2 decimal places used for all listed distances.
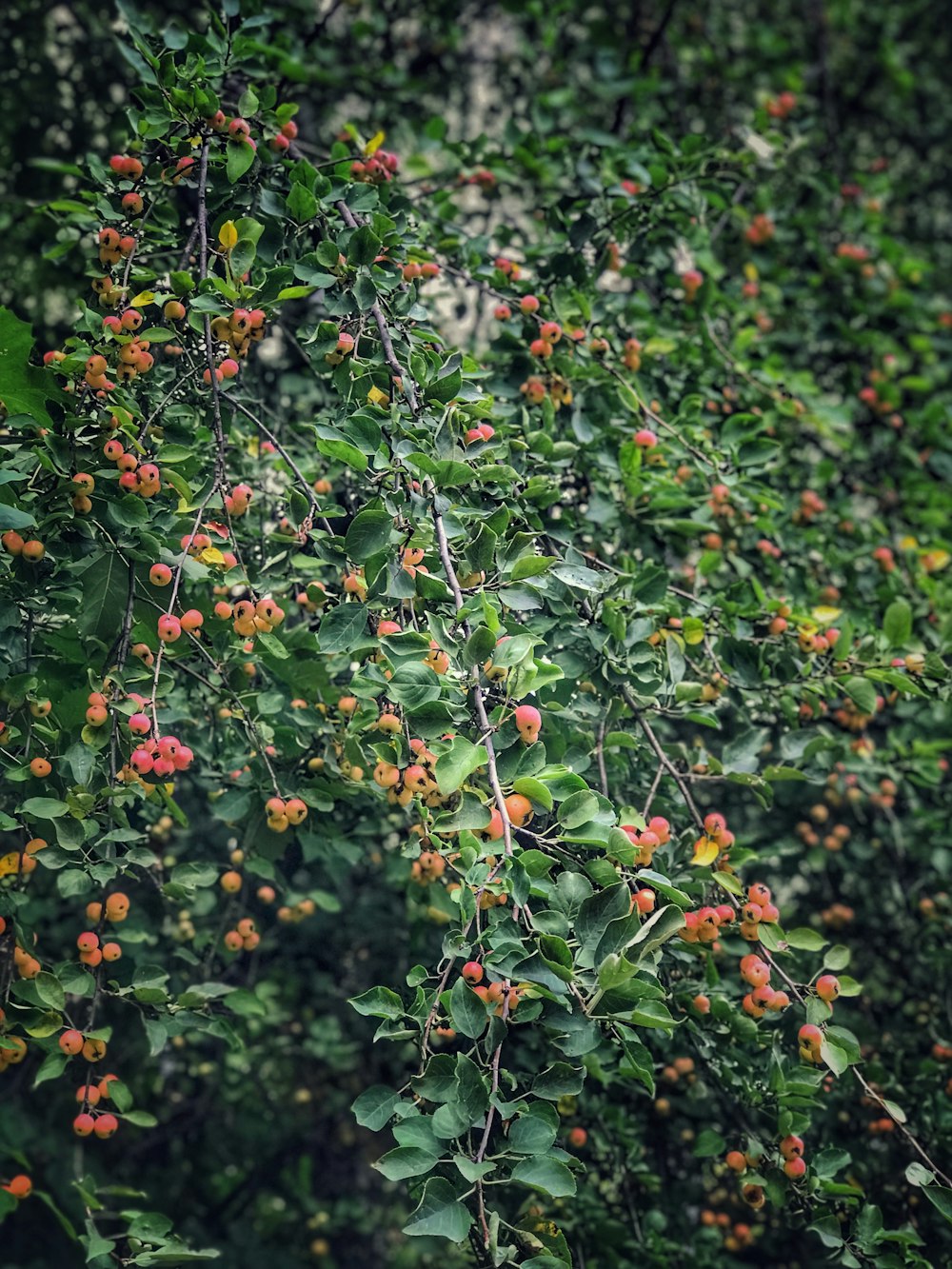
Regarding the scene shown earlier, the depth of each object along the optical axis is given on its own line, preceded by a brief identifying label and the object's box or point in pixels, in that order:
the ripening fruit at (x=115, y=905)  1.52
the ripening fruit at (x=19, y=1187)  1.60
